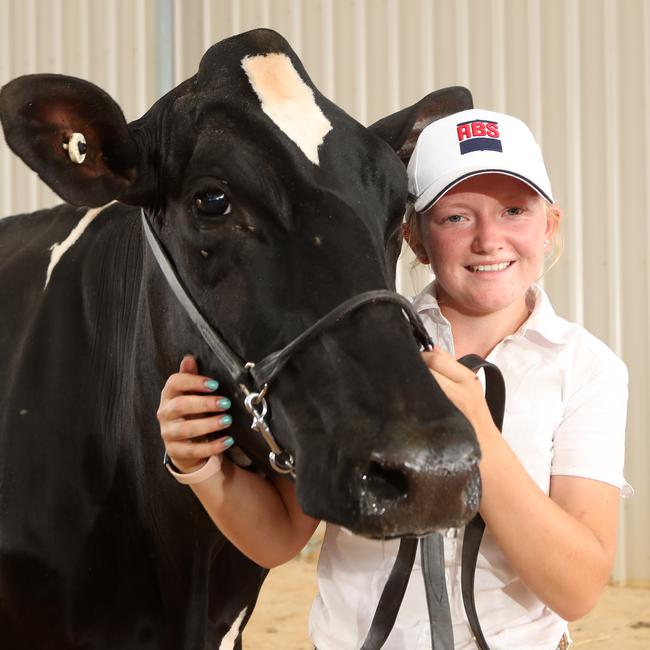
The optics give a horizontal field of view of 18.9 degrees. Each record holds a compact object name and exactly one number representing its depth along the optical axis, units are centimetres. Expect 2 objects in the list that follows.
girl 191
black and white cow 173
